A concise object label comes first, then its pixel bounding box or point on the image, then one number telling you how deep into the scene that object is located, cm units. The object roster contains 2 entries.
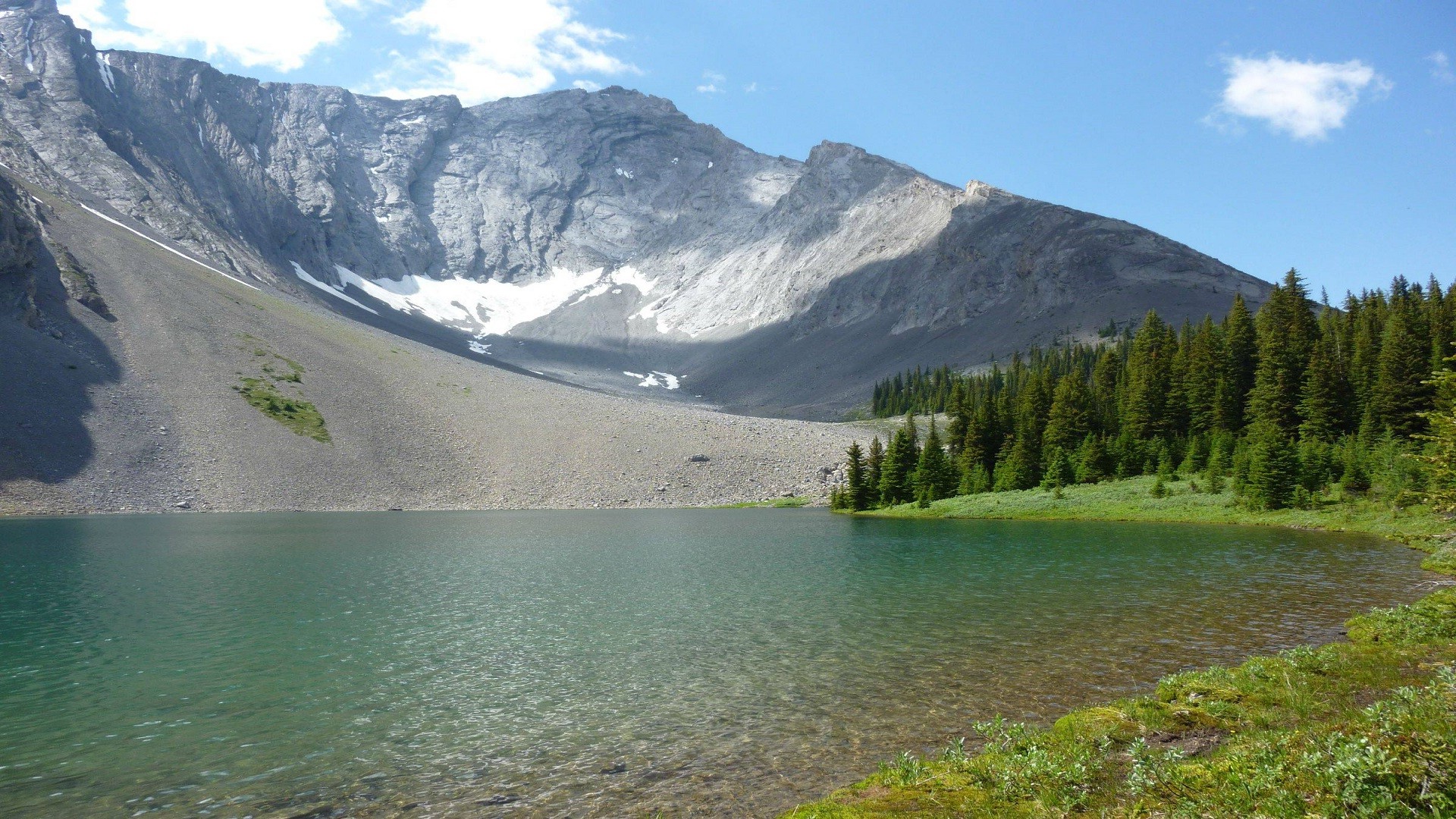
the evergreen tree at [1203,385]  7531
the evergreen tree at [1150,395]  7800
